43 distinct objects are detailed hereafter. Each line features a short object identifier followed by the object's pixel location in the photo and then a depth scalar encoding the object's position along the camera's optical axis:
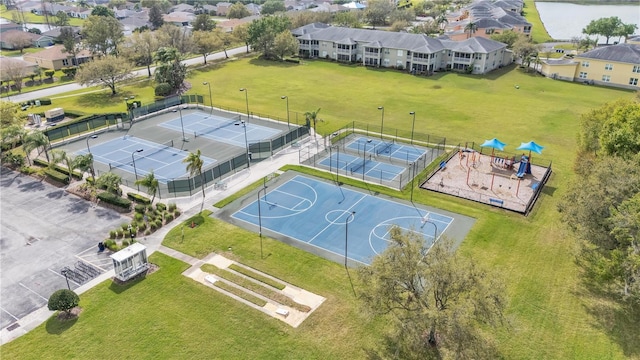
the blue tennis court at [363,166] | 49.29
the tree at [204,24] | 127.40
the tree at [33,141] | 49.38
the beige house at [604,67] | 82.06
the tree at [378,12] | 153.75
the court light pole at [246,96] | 75.78
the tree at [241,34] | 111.00
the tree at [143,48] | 93.66
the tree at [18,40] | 121.81
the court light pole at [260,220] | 39.18
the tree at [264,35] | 106.00
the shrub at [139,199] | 42.59
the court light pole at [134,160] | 49.16
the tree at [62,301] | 28.52
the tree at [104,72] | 75.56
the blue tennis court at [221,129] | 59.50
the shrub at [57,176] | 47.12
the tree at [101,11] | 148.31
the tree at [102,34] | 98.00
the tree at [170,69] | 79.19
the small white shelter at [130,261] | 32.19
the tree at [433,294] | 21.72
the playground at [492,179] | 43.78
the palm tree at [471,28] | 114.57
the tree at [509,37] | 104.62
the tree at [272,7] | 179.20
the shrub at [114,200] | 41.78
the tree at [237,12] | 166.75
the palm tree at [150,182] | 40.25
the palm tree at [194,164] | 42.34
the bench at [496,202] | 42.23
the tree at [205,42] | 99.94
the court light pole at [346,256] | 32.51
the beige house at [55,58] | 103.31
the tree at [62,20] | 151.38
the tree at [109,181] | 41.94
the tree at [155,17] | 152.62
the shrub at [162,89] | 78.26
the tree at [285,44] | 104.06
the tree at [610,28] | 117.44
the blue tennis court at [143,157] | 50.28
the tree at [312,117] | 59.93
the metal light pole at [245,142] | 51.59
